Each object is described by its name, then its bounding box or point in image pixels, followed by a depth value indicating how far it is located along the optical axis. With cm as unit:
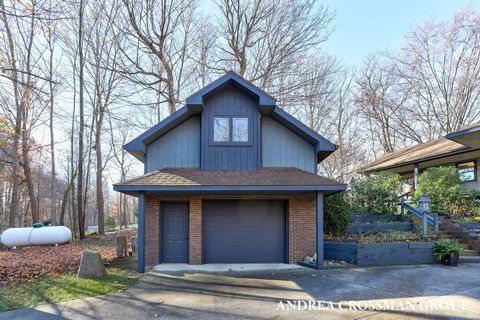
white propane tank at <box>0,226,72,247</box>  1566
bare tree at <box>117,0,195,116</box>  1933
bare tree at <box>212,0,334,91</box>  2141
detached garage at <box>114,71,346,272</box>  1111
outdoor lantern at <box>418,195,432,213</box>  1205
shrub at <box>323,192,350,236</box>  1259
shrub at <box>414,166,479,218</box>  1455
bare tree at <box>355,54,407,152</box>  3127
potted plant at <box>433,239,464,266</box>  1025
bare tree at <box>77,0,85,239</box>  1905
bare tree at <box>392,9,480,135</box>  2658
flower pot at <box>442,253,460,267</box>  1023
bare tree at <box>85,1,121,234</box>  2025
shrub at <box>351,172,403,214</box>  1489
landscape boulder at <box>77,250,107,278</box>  904
